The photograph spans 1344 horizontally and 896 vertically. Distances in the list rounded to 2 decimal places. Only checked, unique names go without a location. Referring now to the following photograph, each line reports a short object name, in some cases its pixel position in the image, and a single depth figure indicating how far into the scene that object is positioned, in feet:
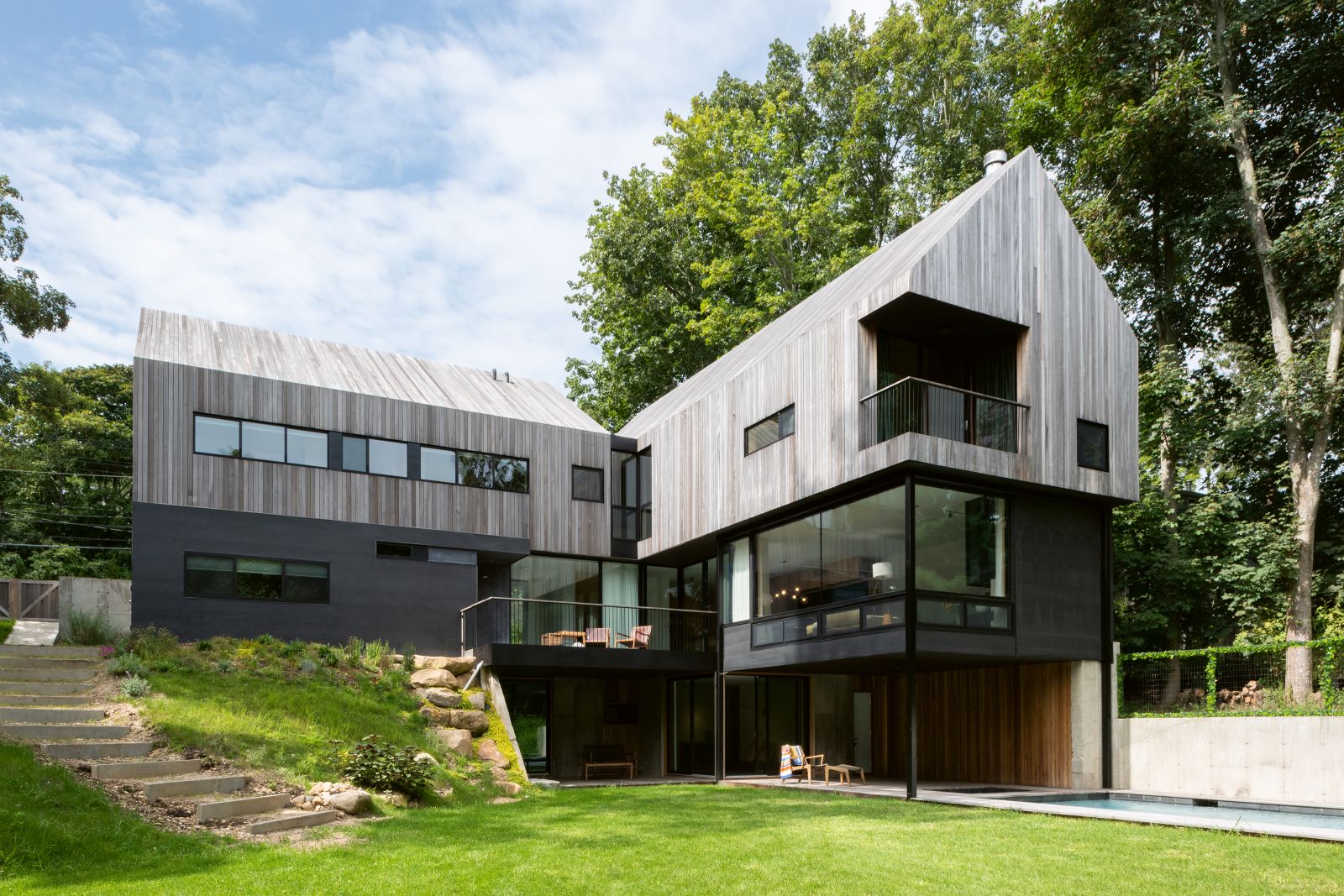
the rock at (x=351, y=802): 33.32
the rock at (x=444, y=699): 51.29
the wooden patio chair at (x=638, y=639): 60.49
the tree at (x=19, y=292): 55.42
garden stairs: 30.89
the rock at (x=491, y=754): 47.14
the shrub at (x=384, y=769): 36.52
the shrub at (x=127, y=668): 45.39
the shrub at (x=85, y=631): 51.24
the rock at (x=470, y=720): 50.01
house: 47.83
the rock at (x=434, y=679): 52.85
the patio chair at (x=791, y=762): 52.21
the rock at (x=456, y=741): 46.50
